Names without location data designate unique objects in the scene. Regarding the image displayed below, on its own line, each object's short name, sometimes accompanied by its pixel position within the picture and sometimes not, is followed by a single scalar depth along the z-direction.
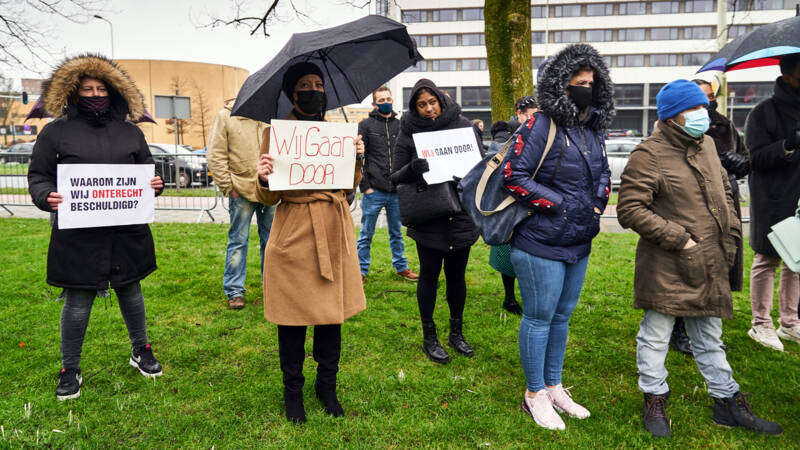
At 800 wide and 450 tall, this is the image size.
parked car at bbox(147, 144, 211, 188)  11.67
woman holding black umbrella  2.99
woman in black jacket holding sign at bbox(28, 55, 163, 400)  3.31
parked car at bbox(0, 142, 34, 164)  11.64
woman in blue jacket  2.95
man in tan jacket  5.22
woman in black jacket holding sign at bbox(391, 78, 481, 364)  3.91
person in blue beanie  2.96
